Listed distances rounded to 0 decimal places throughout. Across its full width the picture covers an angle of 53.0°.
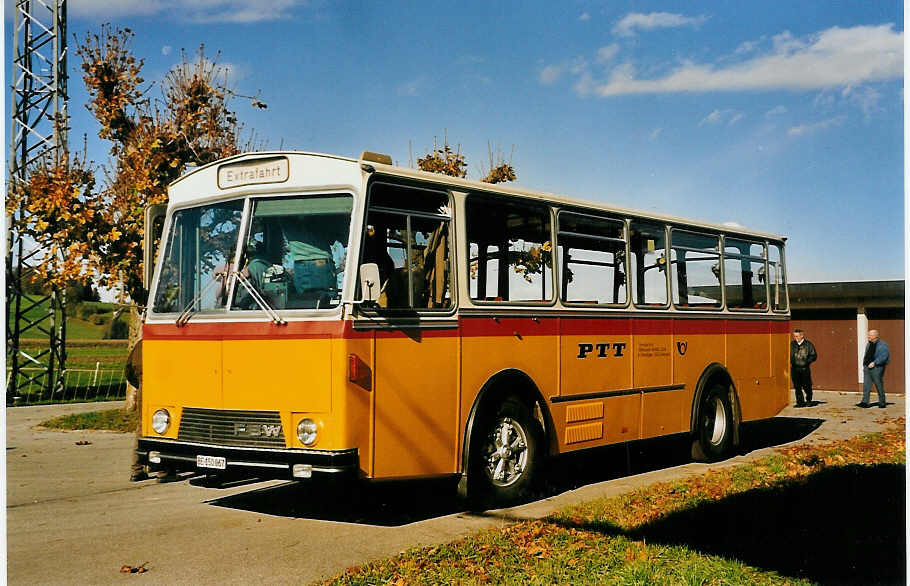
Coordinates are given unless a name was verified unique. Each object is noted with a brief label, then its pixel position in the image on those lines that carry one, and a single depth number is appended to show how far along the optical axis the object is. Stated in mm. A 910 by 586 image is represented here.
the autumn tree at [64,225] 15688
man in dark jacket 22297
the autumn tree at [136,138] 16062
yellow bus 7477
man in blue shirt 21359
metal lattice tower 18703
